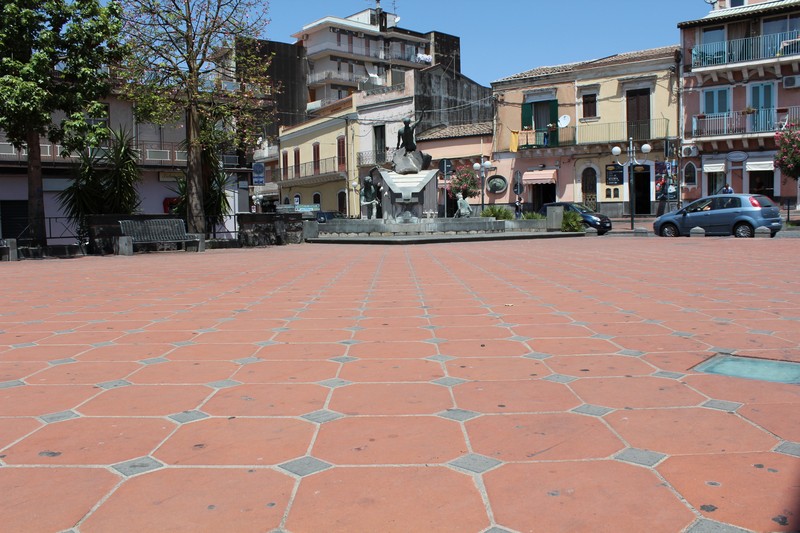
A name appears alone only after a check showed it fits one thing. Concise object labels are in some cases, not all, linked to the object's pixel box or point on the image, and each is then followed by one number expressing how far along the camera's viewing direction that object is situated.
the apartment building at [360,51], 56.03
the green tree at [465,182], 36.59
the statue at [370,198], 24.98
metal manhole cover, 3.58
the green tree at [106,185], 17.45
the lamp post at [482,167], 31.50
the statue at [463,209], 25.47
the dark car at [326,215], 36.69
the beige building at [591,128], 33.06
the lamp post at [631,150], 26.15
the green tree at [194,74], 16.98
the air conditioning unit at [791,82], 29.77
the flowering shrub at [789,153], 24.23
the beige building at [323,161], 45.19
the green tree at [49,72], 14.58
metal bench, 16.97
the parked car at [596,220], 25.86
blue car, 18.55
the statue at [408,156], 24.02
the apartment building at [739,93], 29.97
